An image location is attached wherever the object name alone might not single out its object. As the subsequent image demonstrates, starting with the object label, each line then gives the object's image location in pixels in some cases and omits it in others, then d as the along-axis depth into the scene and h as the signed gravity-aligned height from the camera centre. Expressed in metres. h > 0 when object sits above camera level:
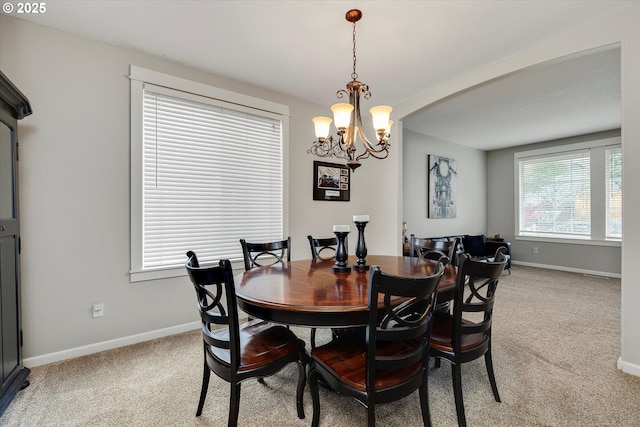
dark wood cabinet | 1.79 -0.23
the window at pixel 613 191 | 5.16 +0.39
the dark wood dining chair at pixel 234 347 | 1.41 -0.75
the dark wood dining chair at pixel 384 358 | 1.23 -0.74
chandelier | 2.06 +0.68
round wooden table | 1.36 -0.43
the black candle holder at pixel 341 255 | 2.05 -0.30
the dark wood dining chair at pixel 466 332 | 1.57 -0.69
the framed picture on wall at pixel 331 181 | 3.89 +0.44
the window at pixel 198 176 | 2.70 +0.39
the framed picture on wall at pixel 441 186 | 5.61 +0.54
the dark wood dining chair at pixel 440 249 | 2.48 -0.33
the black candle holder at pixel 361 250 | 2.06 -0.27
